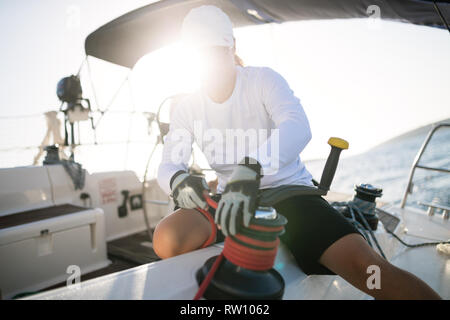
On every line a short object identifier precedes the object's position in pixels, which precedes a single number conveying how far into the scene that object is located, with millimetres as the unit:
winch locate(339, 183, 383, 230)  1617
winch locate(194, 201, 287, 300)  686
